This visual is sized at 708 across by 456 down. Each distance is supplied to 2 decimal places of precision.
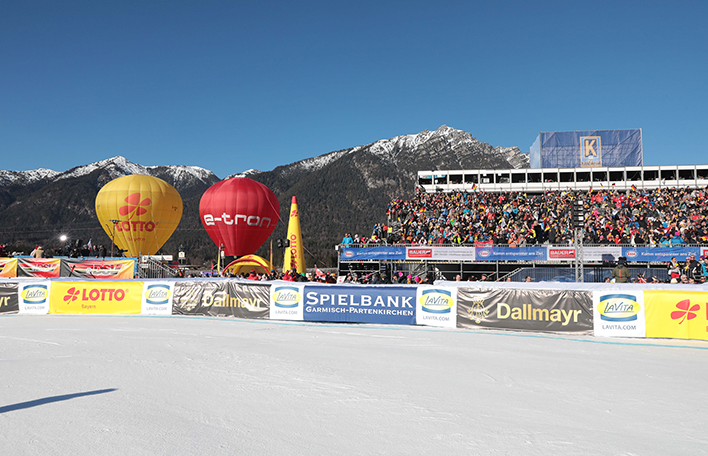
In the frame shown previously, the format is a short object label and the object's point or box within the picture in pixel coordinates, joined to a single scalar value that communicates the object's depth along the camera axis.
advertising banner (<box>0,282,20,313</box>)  17.53
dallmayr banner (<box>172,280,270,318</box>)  16.21
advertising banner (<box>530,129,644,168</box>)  51.34
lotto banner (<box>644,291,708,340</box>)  11.57
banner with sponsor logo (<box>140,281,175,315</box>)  16.98
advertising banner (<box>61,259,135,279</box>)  21.28
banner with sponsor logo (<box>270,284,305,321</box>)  15.73
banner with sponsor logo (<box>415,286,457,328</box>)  14.26
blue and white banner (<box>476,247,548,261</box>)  24.25
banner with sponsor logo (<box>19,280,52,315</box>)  17.38
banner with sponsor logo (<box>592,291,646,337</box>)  12.28
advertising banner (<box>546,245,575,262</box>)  23.84
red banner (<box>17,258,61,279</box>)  21.58
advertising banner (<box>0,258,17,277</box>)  21.92
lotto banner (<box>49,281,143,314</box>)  17.12
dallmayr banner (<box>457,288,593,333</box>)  12.94
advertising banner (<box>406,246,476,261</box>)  24.80
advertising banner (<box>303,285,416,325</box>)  14.83
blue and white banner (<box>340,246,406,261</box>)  25.89
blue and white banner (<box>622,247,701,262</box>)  22.62
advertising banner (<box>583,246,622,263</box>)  23.47
